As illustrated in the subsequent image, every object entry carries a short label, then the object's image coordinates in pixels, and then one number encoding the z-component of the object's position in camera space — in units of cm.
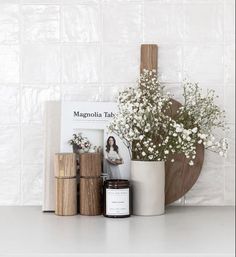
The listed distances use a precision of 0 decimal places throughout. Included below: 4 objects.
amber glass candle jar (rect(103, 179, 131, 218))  173
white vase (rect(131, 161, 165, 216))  175
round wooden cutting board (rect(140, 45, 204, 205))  185
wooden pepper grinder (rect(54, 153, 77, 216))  175
